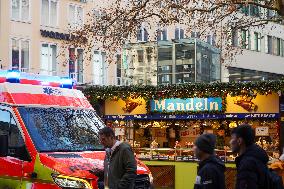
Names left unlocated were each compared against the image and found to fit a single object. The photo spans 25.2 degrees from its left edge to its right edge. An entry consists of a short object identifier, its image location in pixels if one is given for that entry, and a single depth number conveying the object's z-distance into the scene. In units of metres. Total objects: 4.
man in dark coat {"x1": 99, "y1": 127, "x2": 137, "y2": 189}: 8.44
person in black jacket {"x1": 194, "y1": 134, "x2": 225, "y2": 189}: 6.62
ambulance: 9.22
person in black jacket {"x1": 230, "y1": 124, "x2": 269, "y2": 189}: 6.29
